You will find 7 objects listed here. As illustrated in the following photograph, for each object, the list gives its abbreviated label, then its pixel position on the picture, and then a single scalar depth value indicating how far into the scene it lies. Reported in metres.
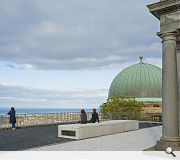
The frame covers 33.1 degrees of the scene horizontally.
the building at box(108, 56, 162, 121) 62.28
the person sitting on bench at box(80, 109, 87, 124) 23.05
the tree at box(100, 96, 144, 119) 49.06
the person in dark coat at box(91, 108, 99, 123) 25.11
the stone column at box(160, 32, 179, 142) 12.95
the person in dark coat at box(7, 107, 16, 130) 24.56
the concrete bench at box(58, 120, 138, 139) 19.55
